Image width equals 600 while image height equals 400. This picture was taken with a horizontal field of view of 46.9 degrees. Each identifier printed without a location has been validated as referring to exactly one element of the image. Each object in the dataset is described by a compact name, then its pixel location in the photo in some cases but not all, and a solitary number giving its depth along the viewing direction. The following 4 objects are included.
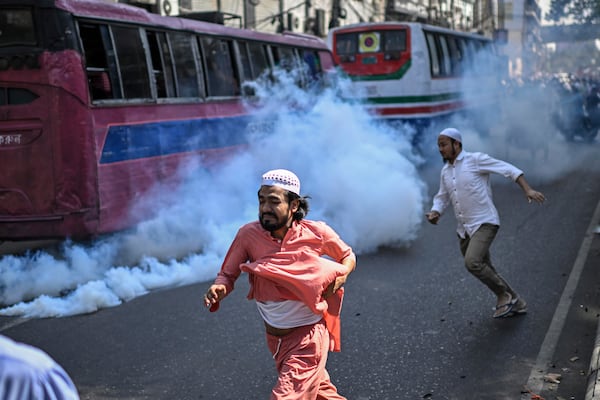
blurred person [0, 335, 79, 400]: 1.46
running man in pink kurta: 3.33
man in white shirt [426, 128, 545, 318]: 5.96
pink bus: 7.43
